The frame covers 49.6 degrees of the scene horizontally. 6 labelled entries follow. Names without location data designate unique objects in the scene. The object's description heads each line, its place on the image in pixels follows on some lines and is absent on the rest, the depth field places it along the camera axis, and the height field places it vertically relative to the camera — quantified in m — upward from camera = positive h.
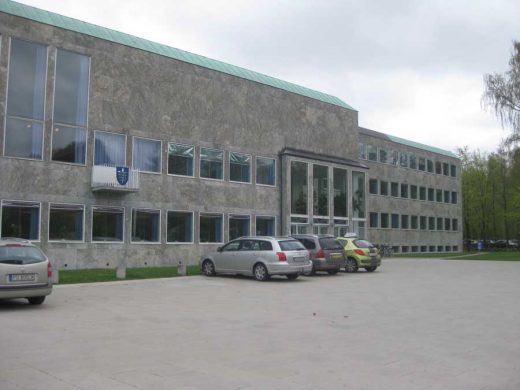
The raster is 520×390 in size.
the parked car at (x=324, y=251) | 23.73 -0.24
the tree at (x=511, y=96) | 40.81 +10.93
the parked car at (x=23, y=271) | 12.70 -0.60
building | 24.70 +5.09
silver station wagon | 20.91 -0.46
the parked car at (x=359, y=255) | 26.53 -0.42
